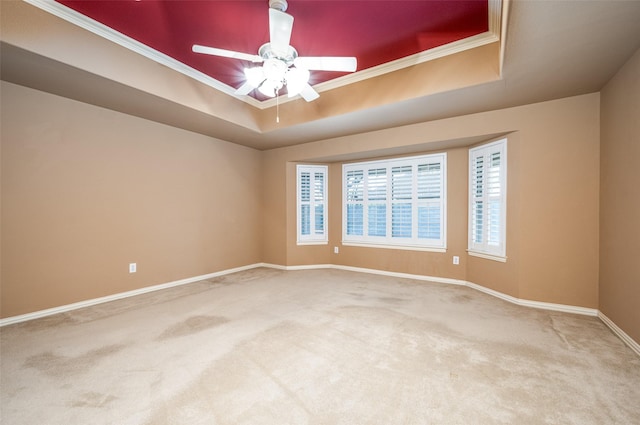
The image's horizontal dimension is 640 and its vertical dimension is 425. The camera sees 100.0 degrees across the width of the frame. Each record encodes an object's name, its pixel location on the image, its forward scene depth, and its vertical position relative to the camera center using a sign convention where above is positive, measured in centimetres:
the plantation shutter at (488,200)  360 +17
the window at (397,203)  448 +17
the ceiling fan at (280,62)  205 +130
